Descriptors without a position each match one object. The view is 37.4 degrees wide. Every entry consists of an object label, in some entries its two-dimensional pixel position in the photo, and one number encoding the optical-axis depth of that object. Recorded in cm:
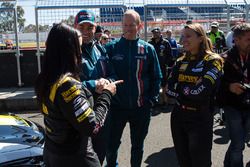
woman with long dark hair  226
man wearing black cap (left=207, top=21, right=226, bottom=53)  916
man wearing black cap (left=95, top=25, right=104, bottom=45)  612
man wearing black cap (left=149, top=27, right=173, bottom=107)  853
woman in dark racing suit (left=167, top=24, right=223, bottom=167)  340
